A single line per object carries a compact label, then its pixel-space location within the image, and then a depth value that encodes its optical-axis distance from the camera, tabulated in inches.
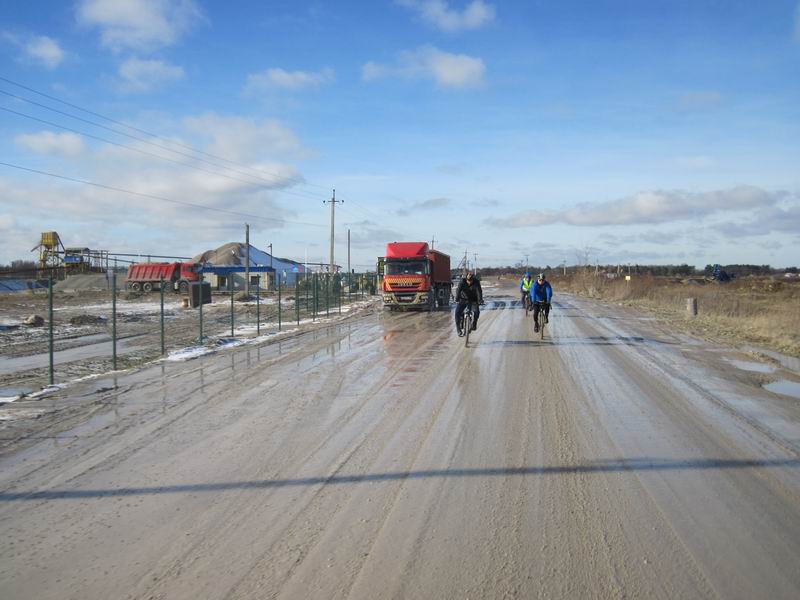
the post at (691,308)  1077.4
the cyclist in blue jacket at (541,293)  679.1
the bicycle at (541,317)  685.3
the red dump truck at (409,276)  1171.3
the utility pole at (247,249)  1728.6
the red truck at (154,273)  2440.9
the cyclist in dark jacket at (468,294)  633.0
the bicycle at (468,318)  629.6
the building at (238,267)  2733.8
